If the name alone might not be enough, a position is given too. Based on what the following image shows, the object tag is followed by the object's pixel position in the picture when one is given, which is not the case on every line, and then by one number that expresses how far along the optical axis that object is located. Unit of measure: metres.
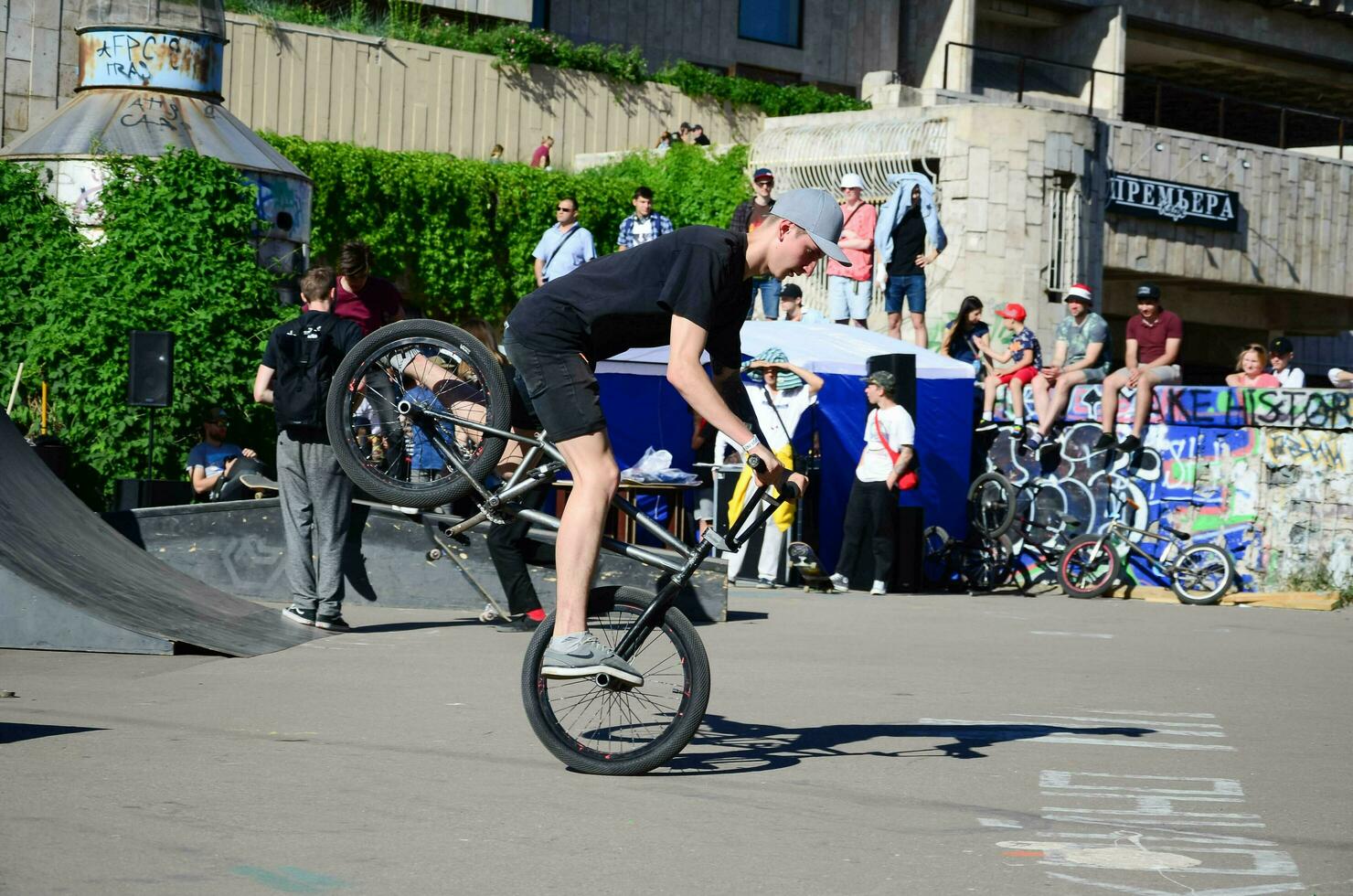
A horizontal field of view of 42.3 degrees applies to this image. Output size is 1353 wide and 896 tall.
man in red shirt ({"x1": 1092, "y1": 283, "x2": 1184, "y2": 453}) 17.62
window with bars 24.30
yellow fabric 14.92
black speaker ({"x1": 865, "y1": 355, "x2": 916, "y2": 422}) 16.02
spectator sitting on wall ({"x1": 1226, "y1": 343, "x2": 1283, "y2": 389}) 17.75
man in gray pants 10.04
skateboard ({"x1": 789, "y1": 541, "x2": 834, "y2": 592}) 15.19
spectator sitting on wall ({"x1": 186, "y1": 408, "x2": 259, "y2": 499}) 13.73
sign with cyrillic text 27.84
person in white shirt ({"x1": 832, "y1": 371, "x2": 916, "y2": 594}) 15.57
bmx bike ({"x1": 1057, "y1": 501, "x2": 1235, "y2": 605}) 16.61
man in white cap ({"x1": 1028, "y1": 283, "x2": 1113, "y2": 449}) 17.84
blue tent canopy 16.55
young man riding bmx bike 5.91
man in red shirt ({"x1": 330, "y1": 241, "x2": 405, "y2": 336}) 10.91
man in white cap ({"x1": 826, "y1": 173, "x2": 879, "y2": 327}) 19.17
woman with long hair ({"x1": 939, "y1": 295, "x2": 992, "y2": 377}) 18.53
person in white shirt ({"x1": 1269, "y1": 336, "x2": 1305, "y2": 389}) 19.44
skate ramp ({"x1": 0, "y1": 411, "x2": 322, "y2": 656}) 8.49
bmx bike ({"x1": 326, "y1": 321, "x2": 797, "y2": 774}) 6.03
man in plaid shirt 18.92
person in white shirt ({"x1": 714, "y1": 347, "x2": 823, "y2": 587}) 15.73
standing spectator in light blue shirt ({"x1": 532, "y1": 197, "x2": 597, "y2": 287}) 18.56
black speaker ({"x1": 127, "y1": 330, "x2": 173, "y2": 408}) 12.93
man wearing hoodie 19.45
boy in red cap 18.16
